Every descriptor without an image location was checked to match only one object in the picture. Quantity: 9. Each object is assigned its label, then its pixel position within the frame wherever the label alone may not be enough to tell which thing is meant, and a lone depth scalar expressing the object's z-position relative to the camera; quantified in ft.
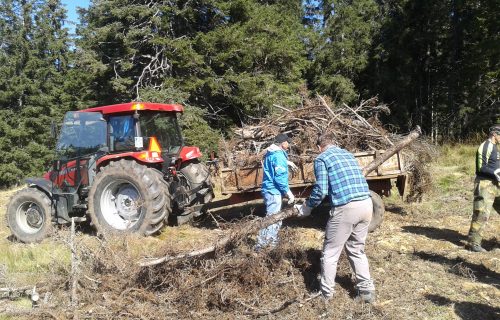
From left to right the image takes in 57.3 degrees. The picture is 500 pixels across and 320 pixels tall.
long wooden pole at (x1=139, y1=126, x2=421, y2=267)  15.49
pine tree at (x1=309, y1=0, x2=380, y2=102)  75.66
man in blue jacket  19.31
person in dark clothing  20.20
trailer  22.98
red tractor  23.45
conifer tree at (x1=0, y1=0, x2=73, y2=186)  95.14
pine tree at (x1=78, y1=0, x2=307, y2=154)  54.80
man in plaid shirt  14.51
